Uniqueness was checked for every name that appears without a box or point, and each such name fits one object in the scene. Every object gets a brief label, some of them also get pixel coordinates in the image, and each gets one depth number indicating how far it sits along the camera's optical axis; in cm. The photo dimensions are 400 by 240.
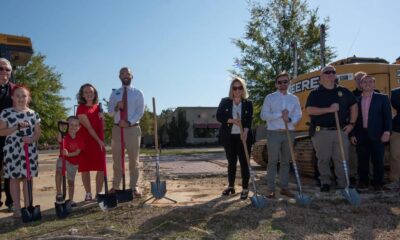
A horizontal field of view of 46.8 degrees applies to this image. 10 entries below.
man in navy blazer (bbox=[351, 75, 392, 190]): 683
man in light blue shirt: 655
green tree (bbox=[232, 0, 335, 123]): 2448
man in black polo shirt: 647
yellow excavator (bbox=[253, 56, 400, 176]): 858
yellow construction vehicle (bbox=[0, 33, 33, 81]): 791
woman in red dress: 626
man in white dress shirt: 636
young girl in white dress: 550
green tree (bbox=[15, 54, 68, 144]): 3064
